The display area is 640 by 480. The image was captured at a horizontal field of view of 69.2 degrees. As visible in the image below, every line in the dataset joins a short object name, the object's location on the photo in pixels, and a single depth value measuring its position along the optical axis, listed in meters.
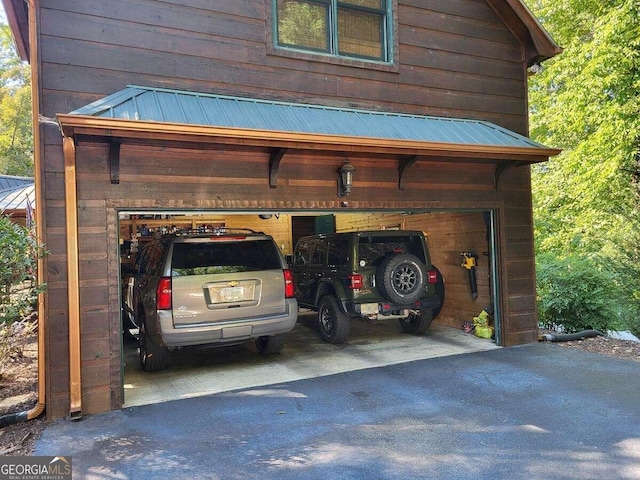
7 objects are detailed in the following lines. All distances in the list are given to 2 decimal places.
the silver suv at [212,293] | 5.46
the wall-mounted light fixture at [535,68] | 7.54
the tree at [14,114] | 22.44
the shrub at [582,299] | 7.52
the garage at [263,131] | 4.63
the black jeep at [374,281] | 6.89
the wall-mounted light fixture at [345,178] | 5.75
